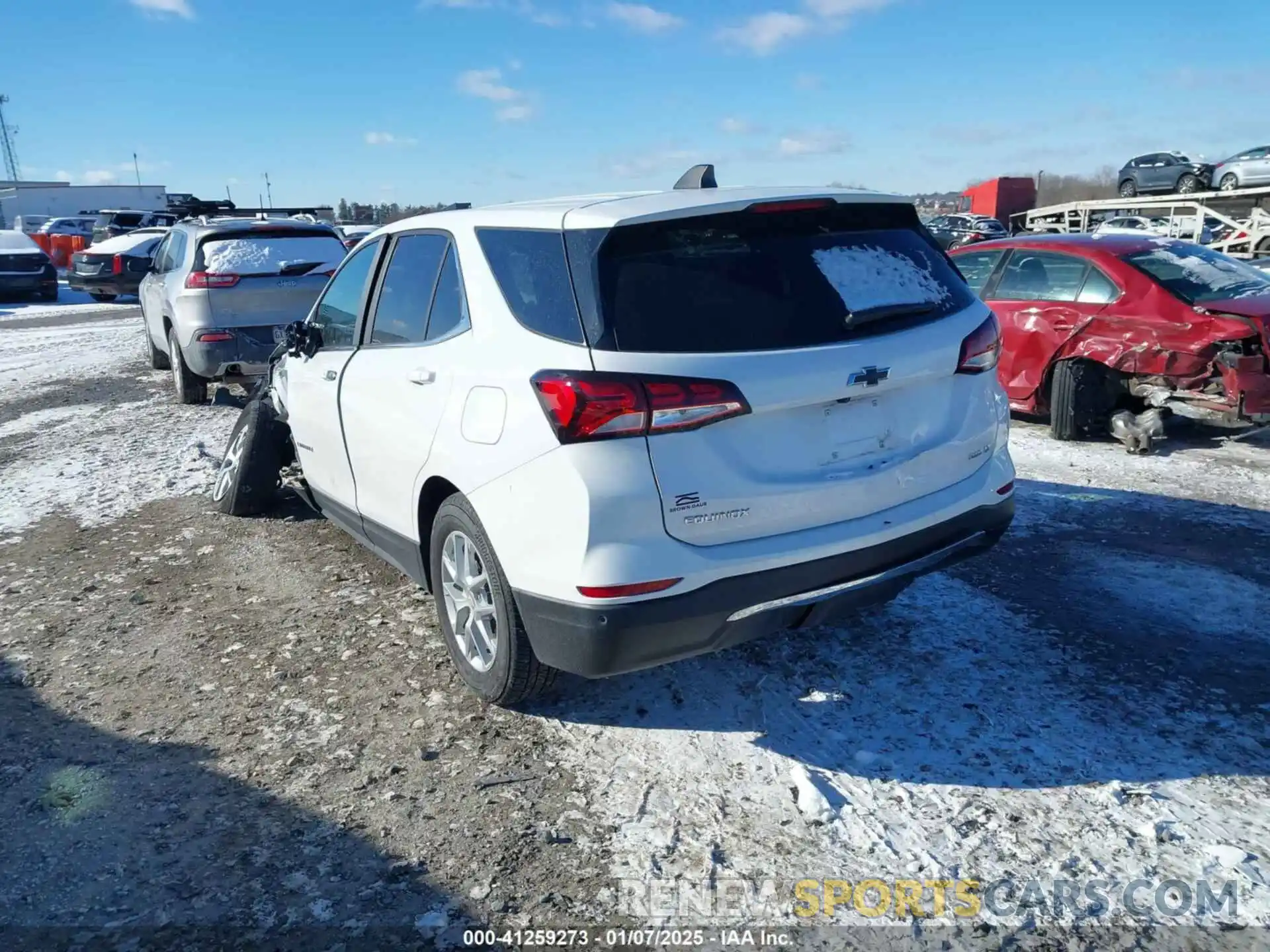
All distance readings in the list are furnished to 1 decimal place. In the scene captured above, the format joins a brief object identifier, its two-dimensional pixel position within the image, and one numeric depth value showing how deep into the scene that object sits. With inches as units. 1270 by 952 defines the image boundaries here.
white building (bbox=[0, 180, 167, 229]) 2578.7
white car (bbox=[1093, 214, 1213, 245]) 852.0
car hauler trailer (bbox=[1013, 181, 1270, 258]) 818.2
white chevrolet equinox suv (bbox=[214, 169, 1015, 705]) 111.4
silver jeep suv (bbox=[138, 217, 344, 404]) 351.9
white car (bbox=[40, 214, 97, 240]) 1459.2
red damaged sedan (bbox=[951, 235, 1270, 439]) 254.8
